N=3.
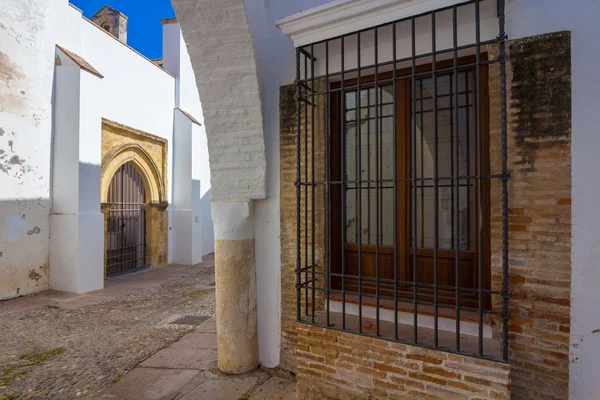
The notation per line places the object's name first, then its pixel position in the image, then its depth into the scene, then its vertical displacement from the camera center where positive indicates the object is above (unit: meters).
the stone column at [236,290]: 3.58 -0.83
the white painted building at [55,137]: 6.68 +1.31
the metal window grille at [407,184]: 2.62 +0.16
